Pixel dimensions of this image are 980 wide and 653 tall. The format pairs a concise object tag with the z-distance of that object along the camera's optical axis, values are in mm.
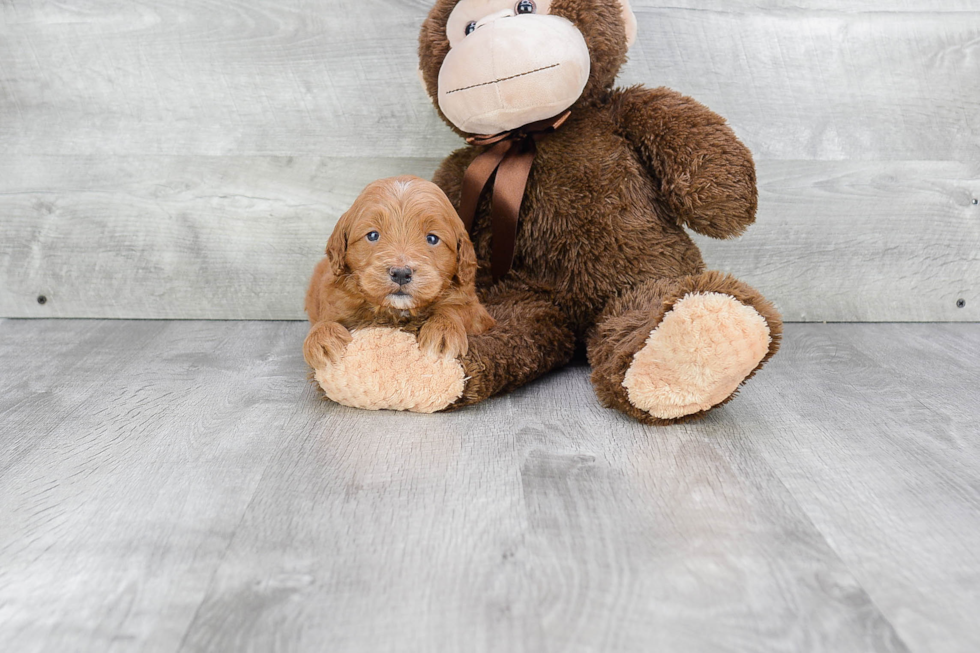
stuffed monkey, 1028
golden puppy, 1014
